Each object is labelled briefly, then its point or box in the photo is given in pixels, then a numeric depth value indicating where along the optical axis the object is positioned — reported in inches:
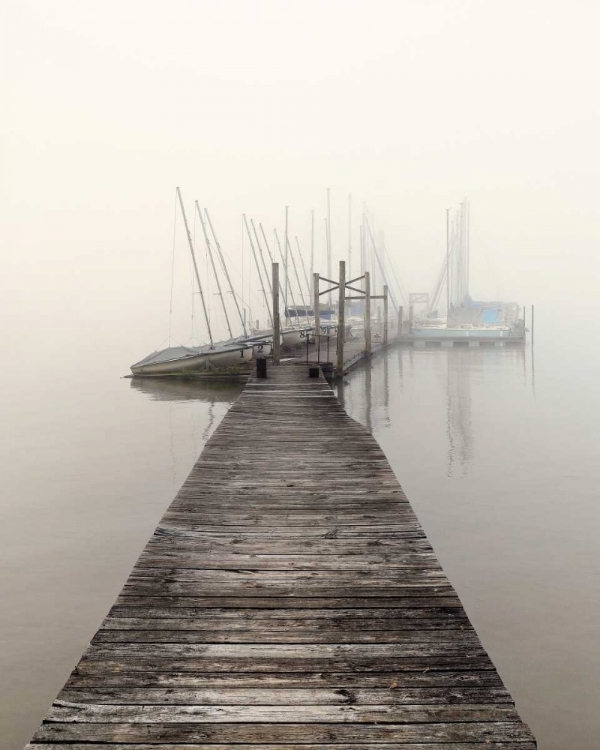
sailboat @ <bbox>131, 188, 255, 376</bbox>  1380.4
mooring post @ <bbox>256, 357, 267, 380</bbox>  914.1
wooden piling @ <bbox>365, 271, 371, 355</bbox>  1429.0
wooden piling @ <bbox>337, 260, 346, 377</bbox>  1161.4
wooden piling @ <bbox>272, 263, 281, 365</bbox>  1095.5
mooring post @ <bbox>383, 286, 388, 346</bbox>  1873.3
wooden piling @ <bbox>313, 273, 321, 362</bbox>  1362.0
